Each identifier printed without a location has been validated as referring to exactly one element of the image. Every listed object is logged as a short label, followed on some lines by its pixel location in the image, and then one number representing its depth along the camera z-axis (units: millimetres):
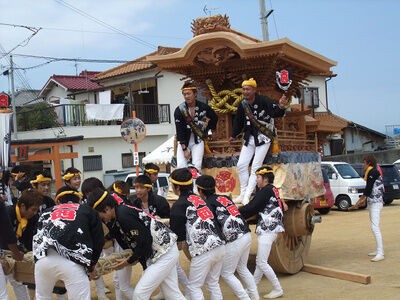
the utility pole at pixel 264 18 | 16734
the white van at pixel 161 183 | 15195
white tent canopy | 17406
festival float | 7695
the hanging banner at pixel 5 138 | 9867
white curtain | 21516
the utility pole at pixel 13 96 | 21170
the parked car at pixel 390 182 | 18047
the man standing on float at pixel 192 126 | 7933
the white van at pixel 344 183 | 16797
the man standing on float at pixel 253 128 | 7586
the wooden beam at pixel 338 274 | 7121
